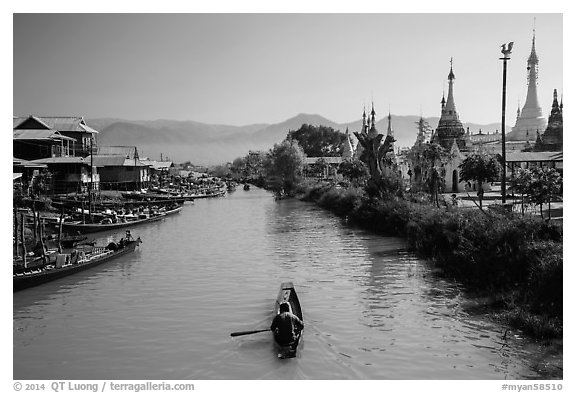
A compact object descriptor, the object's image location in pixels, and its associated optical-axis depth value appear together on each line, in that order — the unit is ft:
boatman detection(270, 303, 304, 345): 34.83
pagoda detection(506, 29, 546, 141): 193.57
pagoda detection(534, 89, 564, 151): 150.71
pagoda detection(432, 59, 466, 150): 154.10
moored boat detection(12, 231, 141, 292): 49.88
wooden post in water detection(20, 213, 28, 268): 51.93
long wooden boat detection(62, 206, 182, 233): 88.02
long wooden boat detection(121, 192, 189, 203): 138.51
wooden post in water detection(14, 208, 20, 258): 55.09
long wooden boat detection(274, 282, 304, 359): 34.50
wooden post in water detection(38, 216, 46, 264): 53.83
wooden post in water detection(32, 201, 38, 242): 67.82
